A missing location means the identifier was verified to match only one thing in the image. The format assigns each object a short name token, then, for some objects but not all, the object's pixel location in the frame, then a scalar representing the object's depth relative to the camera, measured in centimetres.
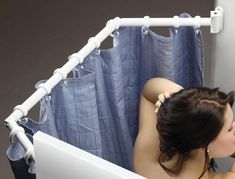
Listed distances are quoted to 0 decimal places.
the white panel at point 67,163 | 184
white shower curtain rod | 215
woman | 223
